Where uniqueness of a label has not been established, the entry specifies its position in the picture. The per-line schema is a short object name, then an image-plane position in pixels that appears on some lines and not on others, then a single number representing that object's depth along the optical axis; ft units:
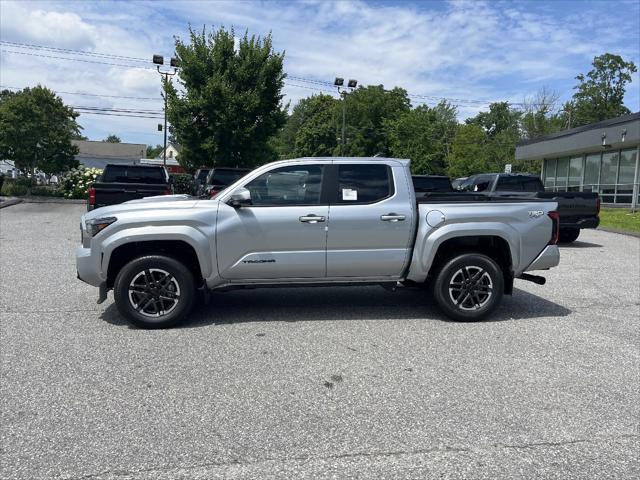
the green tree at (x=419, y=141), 181.06
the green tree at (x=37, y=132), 80.23
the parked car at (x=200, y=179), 52.07
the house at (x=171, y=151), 345.64
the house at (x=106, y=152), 244.63
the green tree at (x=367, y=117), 231.30
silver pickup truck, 18.35
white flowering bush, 83.82
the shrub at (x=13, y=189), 81.76
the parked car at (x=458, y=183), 56.04
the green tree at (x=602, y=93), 237.25
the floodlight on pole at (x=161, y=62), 90.13
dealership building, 81.72
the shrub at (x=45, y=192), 84.38
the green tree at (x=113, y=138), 481.79
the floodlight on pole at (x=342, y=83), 124.06
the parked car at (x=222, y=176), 46.57
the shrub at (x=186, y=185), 59.82
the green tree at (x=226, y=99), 73.46
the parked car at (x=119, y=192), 35.76
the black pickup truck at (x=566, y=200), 41.50
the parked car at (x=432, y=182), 44.60
